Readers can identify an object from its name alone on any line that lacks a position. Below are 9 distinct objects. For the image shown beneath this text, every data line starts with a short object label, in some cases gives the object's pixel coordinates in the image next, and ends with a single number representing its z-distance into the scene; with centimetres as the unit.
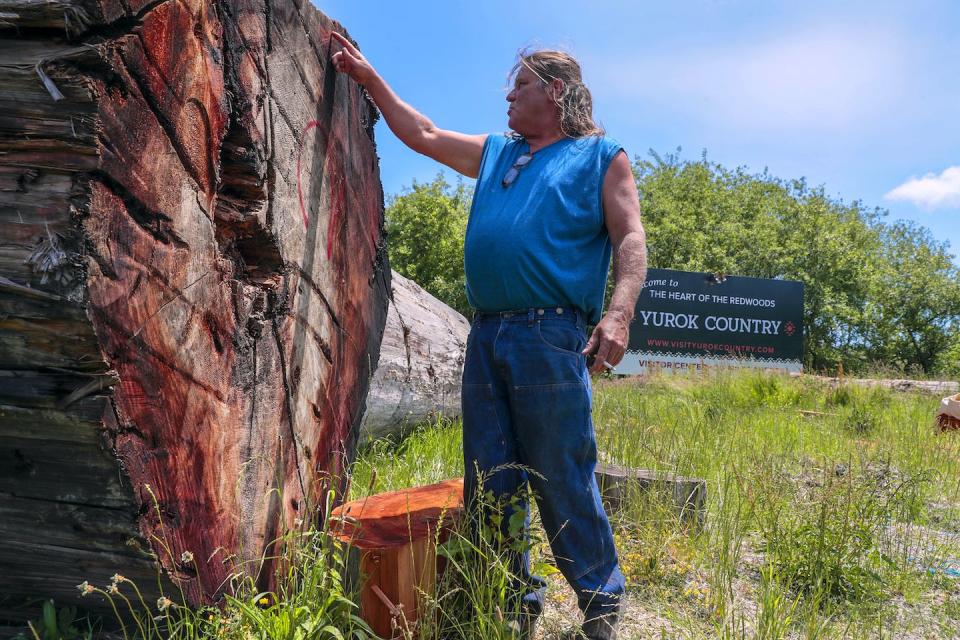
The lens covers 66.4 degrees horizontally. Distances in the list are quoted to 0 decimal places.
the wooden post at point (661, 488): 336
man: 233
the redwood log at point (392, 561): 220
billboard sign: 1706
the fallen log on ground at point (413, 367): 448
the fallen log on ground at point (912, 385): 977
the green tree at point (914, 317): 2581
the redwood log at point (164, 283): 142
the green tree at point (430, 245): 2370
